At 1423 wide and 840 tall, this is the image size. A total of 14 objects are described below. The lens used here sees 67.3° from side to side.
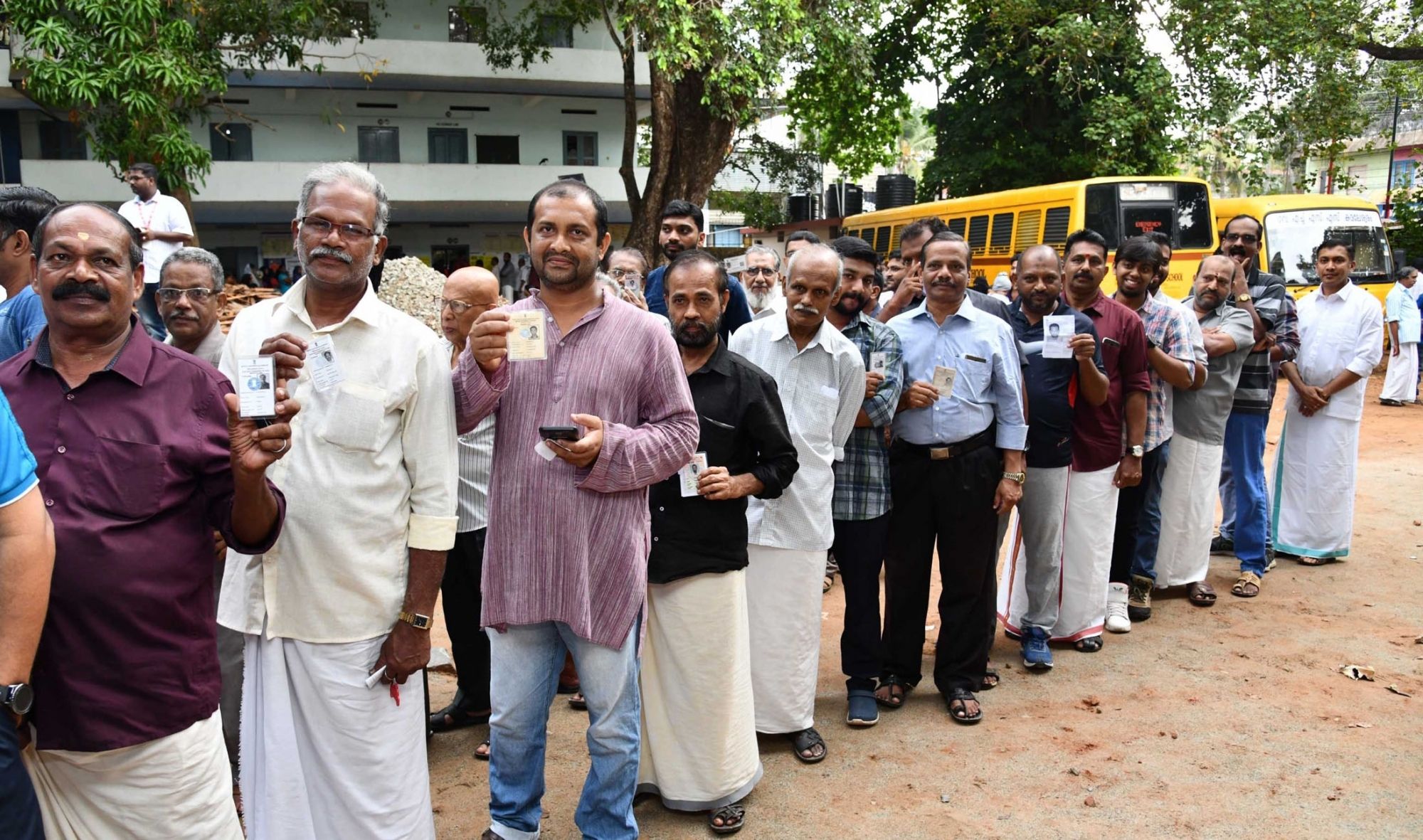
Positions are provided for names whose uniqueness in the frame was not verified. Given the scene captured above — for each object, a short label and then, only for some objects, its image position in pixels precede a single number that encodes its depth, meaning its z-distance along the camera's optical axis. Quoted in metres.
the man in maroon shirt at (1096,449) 5.56
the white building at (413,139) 25.47
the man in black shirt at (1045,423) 5.30
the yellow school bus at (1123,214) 17.69
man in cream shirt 2.79
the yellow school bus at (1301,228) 17.95
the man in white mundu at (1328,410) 7.28
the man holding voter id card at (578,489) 3.18
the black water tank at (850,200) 29.56
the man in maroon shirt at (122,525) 2.31
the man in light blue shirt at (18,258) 3.55
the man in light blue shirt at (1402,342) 15.16
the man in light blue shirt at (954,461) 4.77
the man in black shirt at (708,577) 3.73
